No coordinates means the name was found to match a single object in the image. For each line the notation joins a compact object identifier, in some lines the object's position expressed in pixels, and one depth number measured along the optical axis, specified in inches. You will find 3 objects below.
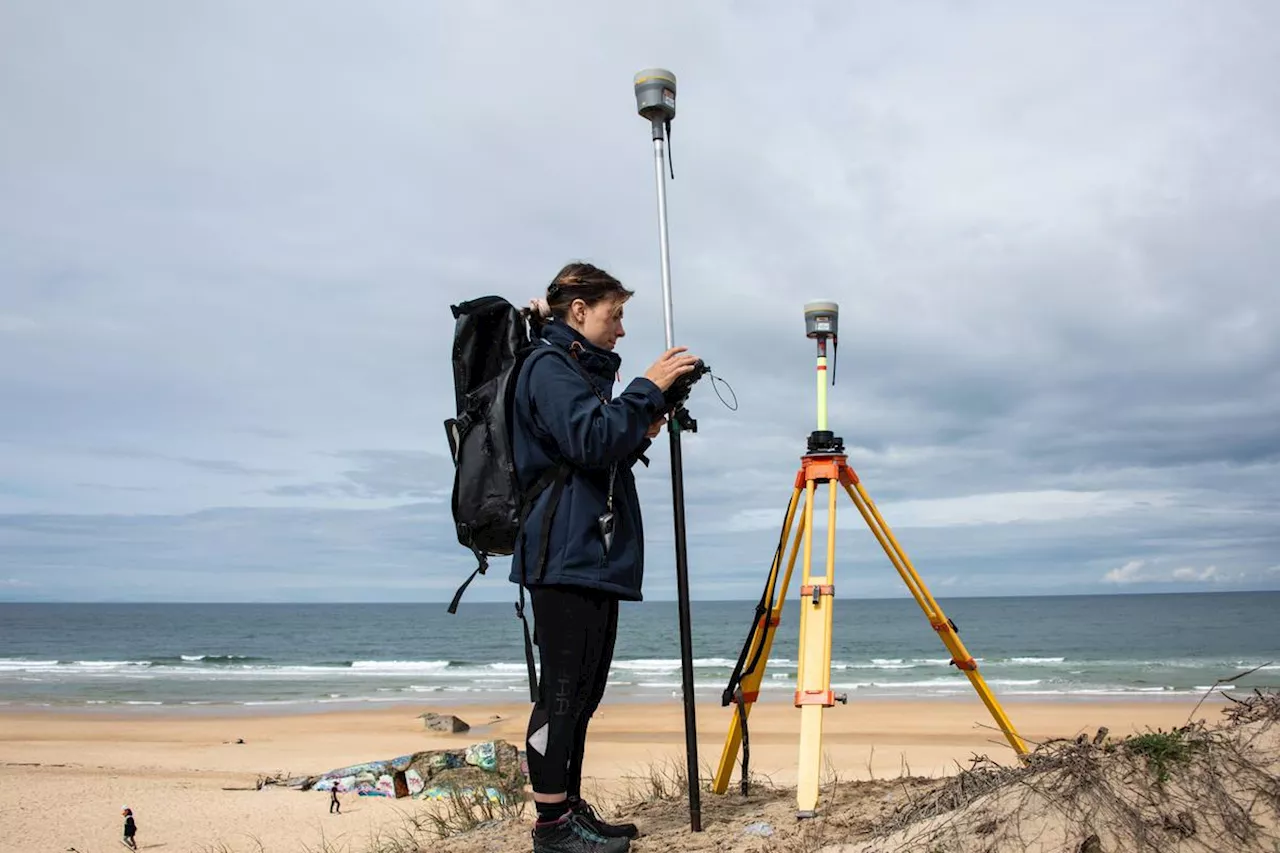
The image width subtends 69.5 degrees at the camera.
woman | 97.3
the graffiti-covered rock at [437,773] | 330.6
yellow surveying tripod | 125.6
